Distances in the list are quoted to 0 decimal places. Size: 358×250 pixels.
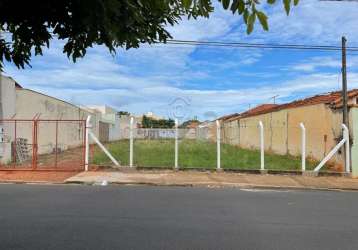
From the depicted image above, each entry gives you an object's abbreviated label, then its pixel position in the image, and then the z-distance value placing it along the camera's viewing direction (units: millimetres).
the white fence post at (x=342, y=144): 20359
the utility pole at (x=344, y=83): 20719
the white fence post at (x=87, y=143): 20650
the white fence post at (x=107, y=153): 20350
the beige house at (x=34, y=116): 23109
